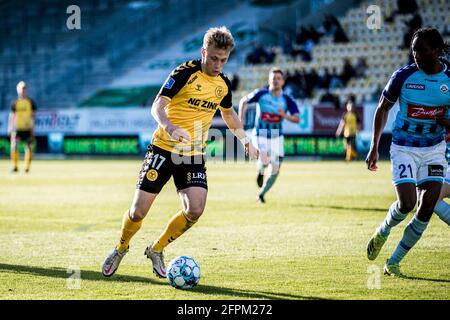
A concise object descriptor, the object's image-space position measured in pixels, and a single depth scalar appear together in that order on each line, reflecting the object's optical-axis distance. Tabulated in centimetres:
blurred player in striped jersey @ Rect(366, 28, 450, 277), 821
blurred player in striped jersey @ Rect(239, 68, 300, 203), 1714
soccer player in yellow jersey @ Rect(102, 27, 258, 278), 812
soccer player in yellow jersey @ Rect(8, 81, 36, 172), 2648
